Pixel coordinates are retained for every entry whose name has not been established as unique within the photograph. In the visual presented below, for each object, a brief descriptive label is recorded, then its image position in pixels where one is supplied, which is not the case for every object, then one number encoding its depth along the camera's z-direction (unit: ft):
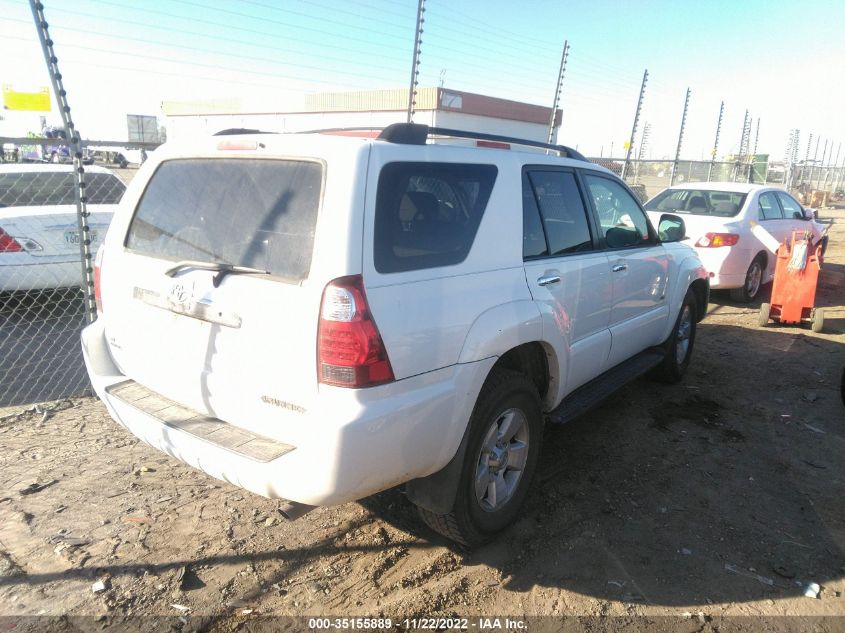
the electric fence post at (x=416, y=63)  21.79
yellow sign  16.95
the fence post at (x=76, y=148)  13.08
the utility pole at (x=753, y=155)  61.35
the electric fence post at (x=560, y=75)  28.17
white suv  7.39
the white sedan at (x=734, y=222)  26.84
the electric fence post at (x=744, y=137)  57.30
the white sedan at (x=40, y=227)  20.70
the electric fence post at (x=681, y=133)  41.53
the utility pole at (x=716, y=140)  48.79
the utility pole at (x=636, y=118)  35.06
